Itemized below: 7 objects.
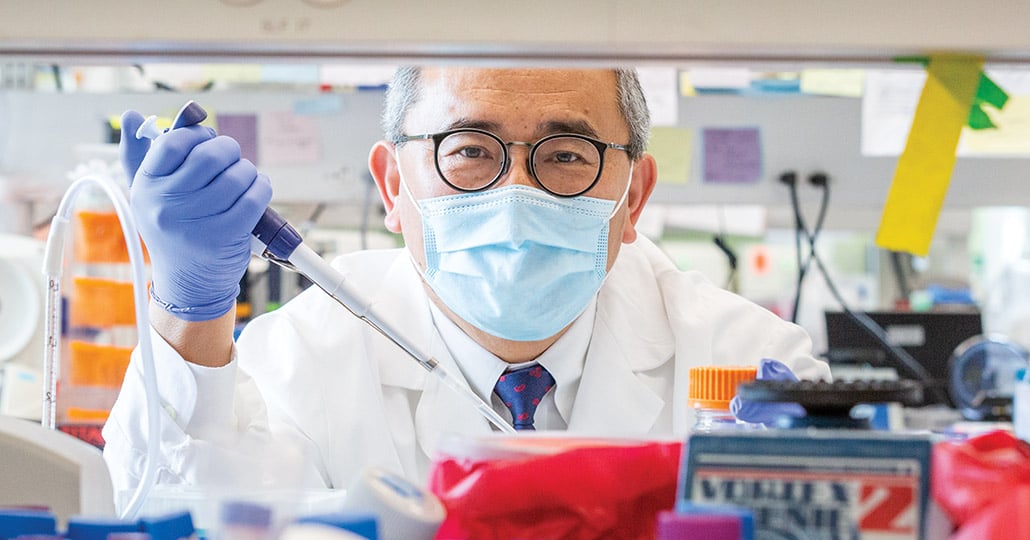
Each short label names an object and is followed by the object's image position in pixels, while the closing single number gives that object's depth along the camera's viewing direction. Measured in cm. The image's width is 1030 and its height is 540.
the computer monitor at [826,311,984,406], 253
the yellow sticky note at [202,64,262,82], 210
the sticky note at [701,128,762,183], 210
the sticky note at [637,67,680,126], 204
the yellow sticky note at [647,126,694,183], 206
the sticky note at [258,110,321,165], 212
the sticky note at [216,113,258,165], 215
